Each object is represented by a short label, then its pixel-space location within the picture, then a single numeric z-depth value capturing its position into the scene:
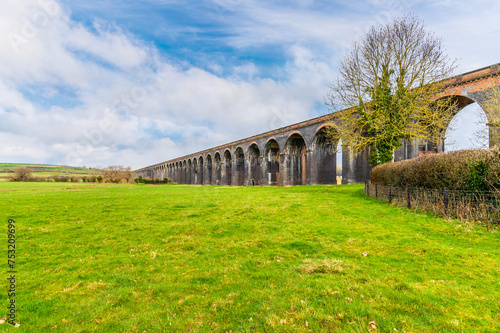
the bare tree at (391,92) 18.36
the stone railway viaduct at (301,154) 19.92
